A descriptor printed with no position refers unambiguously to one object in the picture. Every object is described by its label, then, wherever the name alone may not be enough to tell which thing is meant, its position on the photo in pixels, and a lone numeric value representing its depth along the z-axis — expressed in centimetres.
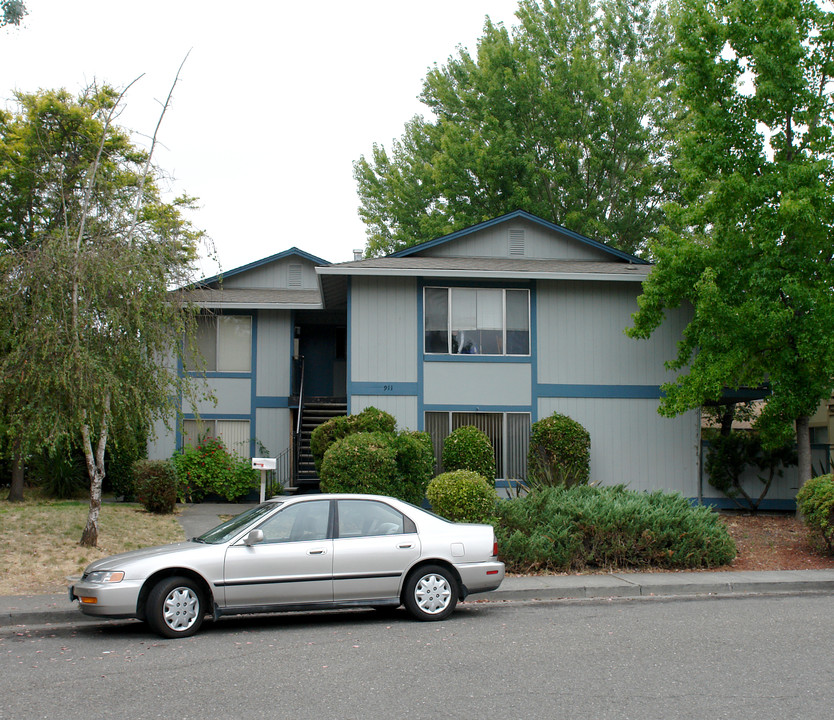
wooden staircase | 2064
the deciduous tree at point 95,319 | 1146
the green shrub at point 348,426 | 1705
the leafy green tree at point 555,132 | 3206
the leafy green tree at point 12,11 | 1585
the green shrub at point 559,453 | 1769
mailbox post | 1210
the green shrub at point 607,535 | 1199
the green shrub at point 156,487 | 1739
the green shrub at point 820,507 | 1271
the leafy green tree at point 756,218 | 1594
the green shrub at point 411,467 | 1634
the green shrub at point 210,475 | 2030
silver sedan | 812
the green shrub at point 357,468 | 1516
